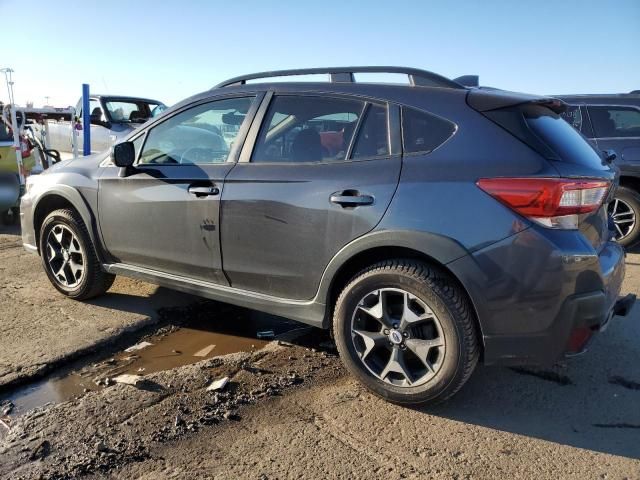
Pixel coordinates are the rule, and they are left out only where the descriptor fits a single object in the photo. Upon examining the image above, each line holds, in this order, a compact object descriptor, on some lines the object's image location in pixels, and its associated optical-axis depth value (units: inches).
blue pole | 335.6
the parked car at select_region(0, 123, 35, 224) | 305.9
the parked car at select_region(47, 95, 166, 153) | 485.4
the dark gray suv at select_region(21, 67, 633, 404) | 104.8
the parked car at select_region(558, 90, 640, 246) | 254.7
